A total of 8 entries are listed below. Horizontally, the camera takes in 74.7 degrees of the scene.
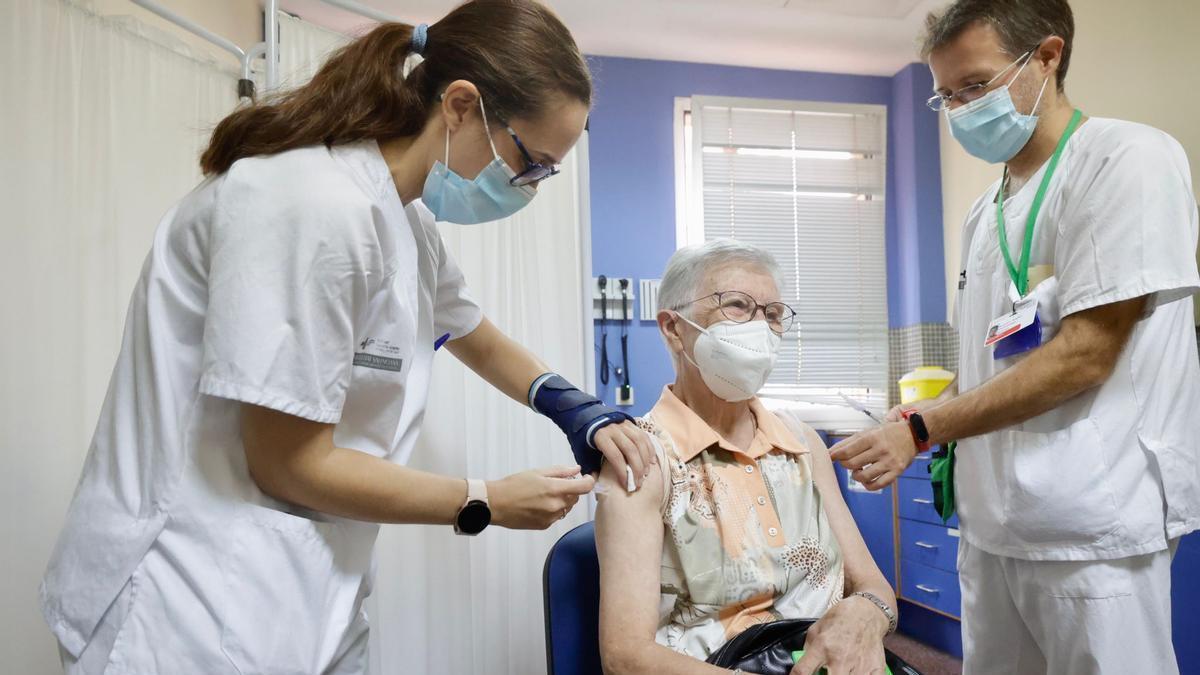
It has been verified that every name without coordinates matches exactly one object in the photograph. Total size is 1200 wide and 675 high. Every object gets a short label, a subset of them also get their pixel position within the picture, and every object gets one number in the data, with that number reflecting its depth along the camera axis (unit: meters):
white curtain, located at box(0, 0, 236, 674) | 1.39
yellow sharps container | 3.71
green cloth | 1.57
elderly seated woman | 1.21
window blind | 4.23
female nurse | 0.82
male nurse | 1.24
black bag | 1.17
